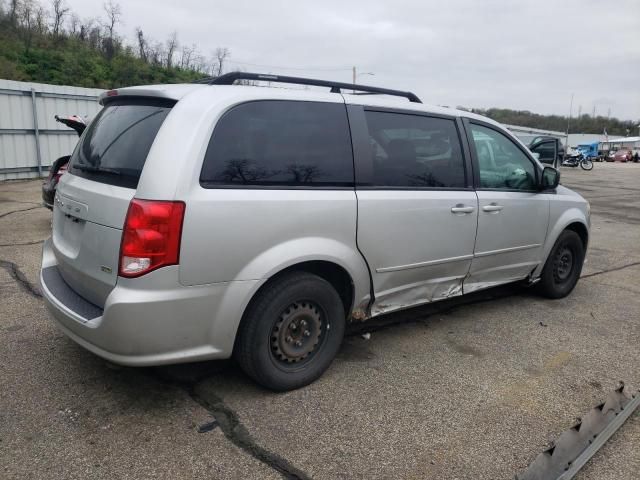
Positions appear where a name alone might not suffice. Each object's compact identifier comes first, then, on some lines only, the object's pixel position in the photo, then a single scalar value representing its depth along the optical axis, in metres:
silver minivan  2.58
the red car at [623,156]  51.03
